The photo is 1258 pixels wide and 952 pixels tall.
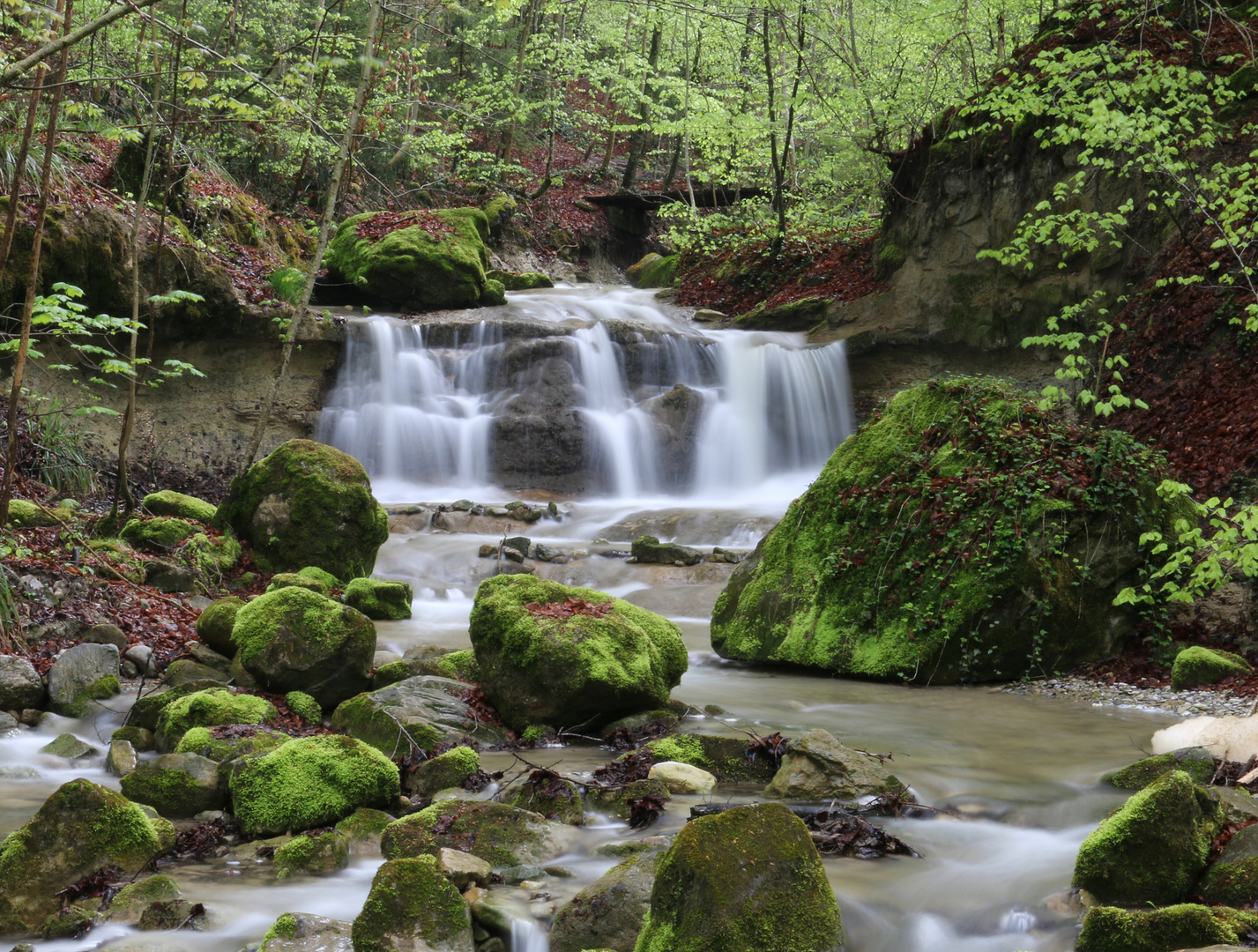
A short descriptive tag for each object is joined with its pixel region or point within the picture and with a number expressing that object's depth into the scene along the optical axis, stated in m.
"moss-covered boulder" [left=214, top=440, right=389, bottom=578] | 9.48
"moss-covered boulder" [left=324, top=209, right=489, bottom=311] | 17.67
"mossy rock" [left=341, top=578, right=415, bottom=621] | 9.14
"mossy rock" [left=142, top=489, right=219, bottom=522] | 10.09
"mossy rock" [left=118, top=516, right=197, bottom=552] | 8.98
